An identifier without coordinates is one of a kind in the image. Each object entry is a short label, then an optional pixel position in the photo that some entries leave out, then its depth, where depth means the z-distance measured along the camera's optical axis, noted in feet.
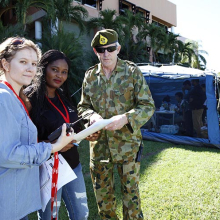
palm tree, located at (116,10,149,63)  57.00
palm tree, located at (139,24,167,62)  66.13
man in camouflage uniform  6.38
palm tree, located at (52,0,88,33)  41.37
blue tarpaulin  19.57
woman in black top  5.74
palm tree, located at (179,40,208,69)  78.78
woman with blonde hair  3.62
